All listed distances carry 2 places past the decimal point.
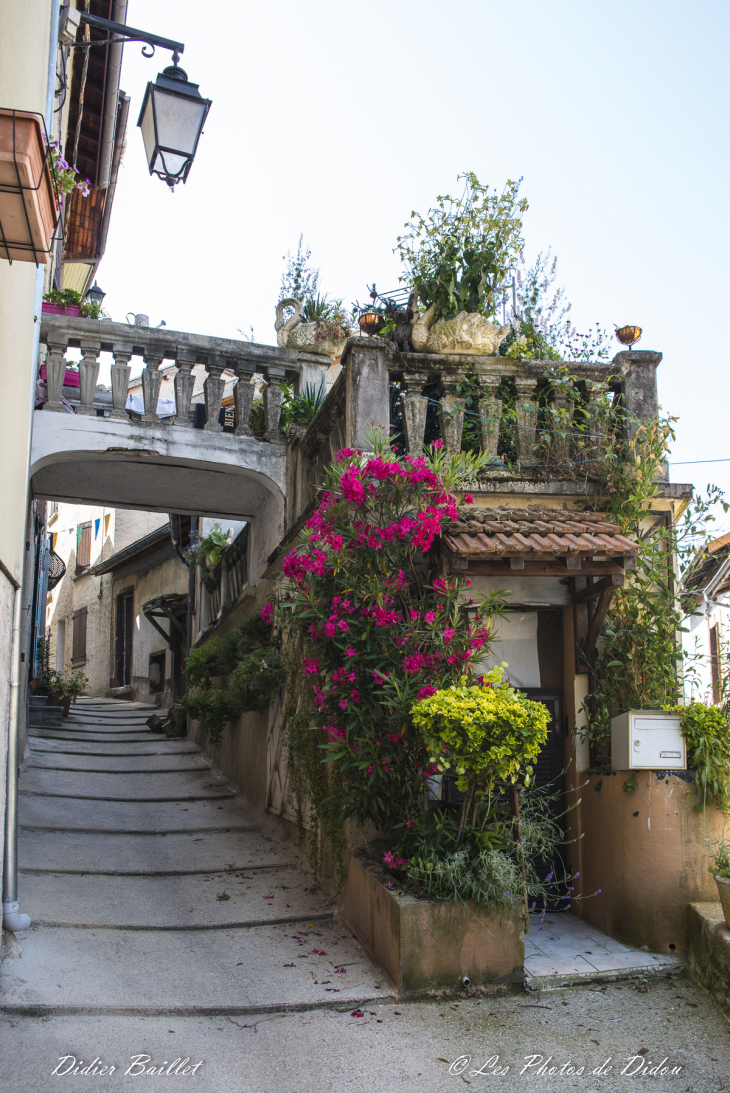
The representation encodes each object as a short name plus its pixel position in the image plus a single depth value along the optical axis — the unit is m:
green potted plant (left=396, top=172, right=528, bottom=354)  6.54
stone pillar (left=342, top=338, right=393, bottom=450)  6.02
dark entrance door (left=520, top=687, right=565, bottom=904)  5.90
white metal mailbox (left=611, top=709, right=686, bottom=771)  5.09
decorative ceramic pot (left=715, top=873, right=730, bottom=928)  4.50
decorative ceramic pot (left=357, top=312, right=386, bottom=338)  7.19
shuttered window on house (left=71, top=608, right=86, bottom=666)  24.50
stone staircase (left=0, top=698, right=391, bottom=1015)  4.30
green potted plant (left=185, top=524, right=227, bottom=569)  12.27
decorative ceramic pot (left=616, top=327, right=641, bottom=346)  6.66
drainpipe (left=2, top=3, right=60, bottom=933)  4.82
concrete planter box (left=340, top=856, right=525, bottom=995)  4.39
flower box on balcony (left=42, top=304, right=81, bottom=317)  8.01
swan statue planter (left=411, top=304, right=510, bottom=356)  6.43
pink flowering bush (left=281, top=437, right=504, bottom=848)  4.93
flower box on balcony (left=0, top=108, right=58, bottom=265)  2.83
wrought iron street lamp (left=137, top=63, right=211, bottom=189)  5.56
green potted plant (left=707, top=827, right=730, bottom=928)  4.52
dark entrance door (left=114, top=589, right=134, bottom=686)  21.28
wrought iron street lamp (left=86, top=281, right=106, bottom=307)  10.23
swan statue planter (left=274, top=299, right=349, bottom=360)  8.41
